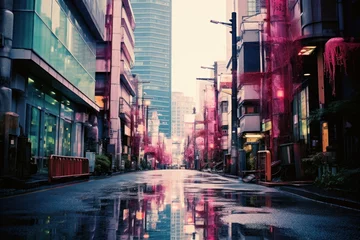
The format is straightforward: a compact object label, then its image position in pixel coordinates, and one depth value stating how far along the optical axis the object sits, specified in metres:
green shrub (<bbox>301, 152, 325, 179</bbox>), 22.92
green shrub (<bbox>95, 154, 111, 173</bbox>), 36.57
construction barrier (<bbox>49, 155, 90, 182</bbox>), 20.76
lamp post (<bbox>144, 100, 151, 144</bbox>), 107.89
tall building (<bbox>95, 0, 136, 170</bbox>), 55.88
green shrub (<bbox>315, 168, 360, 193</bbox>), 14.45
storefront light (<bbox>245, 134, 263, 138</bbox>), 49.17
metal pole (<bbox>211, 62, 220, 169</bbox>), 79.88
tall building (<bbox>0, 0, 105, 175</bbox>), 21.56
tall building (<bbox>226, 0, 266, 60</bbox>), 71.01
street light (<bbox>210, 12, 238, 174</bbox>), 35.57
